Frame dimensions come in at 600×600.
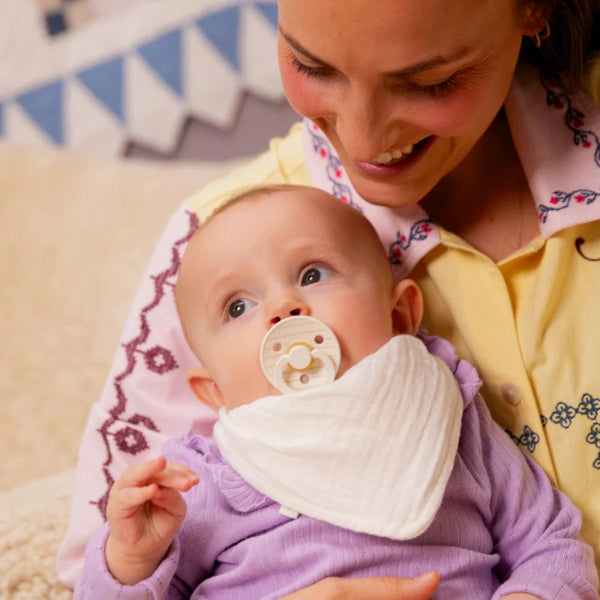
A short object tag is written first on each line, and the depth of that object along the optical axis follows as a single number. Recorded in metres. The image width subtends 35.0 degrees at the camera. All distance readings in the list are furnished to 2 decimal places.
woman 1.11
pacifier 1.20
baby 1.17
